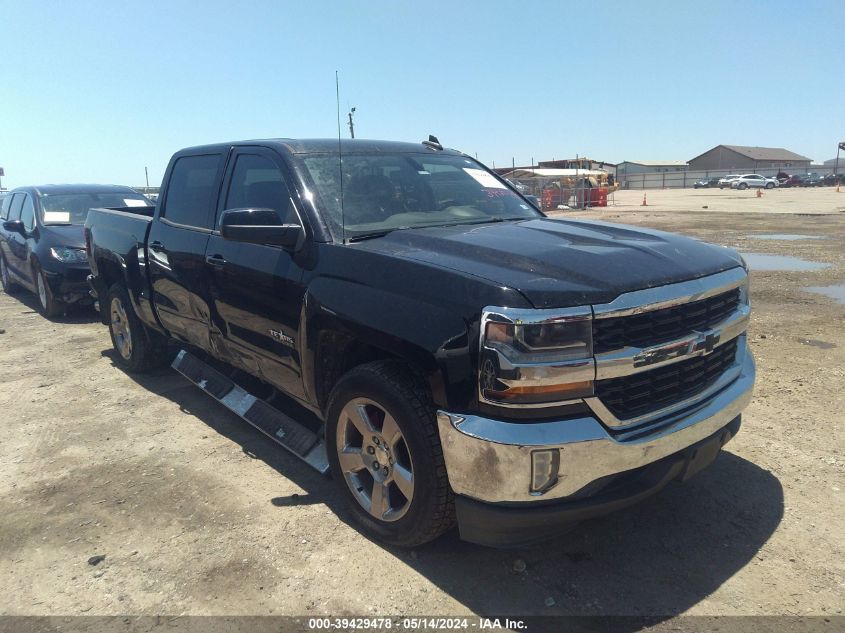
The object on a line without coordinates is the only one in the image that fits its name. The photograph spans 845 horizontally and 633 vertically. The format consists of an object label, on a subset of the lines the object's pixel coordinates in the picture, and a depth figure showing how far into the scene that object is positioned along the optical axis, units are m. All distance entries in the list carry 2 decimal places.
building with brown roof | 101.44
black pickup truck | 2.35
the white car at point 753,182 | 63.25
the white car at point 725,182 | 67.38
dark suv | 8.19
